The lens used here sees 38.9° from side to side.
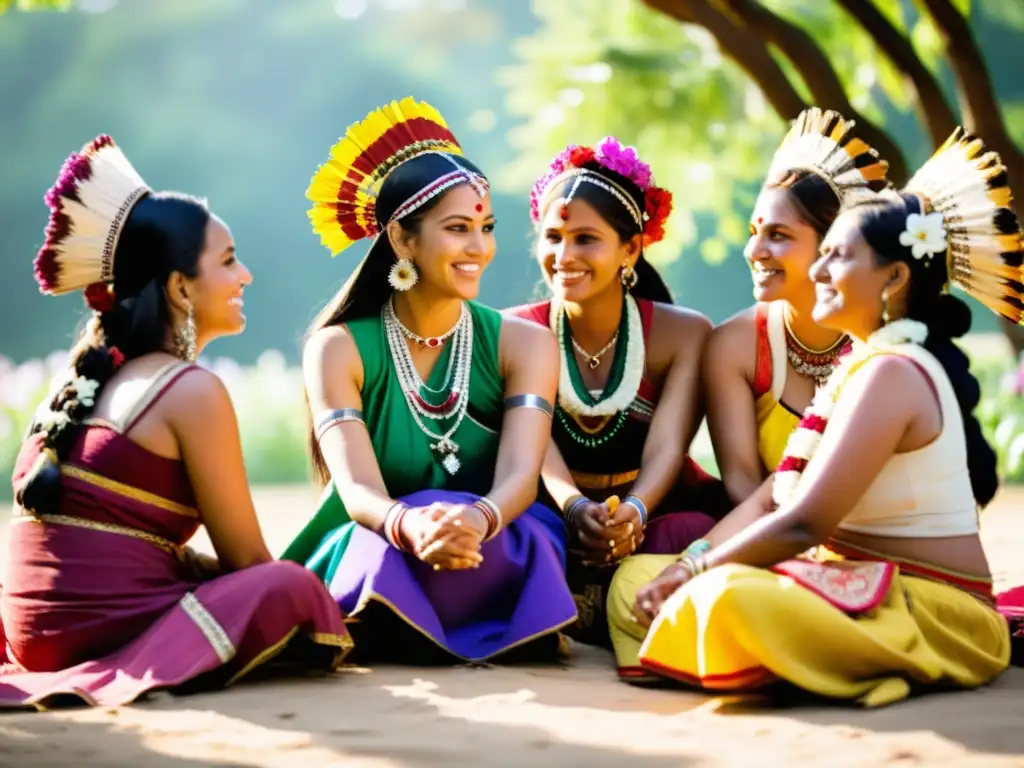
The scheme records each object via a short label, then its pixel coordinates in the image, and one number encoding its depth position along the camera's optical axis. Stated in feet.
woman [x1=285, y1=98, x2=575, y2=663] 15.30
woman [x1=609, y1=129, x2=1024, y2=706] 12.80
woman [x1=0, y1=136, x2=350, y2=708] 13.76
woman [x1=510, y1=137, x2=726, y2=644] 18.06
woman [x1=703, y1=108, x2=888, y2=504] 17.25
